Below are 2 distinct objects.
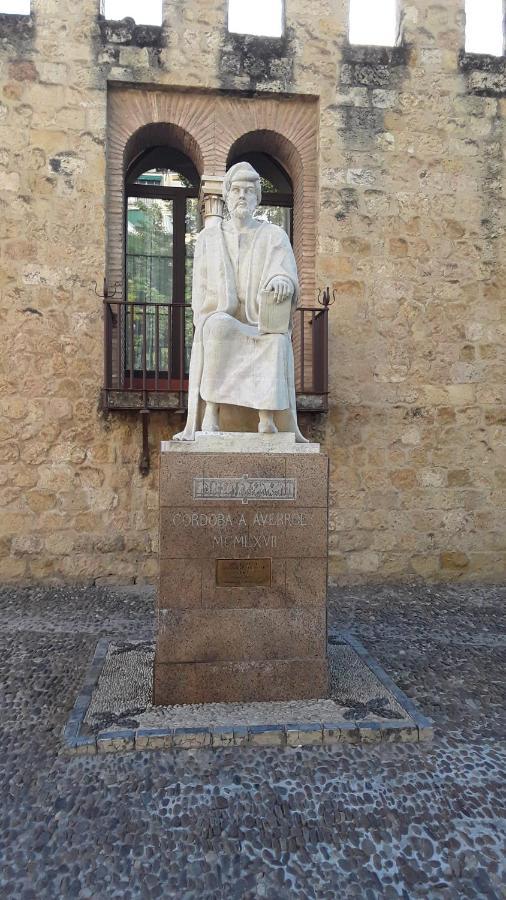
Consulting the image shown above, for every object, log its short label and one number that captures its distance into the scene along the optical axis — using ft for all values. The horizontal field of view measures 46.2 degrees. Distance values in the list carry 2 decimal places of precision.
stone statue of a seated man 10.61
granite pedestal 10.14
